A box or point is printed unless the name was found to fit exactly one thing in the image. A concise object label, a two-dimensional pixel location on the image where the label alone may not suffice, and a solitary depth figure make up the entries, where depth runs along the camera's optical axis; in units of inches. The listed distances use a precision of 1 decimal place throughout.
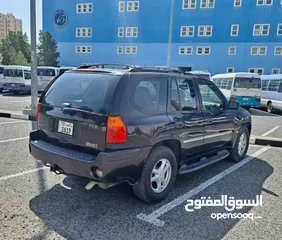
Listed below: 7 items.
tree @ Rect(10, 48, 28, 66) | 1625.0
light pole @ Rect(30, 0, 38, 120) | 376.2
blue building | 1307.8
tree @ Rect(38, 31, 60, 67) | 1544.0
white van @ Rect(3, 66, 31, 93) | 696.4
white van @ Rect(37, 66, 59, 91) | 750.5
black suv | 120.3
